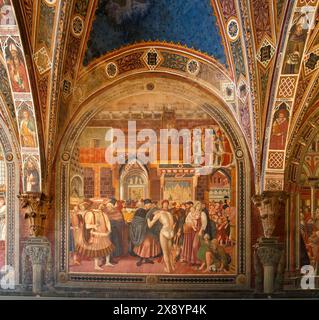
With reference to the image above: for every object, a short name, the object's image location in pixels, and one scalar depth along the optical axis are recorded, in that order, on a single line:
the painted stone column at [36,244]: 17.48
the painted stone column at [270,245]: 17.20
